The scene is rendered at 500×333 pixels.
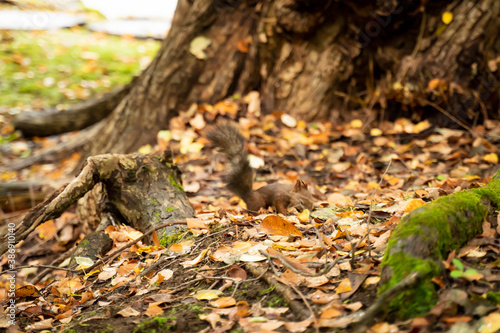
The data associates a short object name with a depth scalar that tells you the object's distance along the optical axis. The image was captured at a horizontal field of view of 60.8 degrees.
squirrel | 3.54
